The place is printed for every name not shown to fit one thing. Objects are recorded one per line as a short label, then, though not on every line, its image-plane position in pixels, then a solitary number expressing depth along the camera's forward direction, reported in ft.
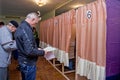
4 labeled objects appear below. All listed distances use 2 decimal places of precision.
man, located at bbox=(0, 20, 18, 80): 5.44
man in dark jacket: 4.91
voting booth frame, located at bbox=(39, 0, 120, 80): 6.04
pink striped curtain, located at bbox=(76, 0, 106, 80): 6.07
